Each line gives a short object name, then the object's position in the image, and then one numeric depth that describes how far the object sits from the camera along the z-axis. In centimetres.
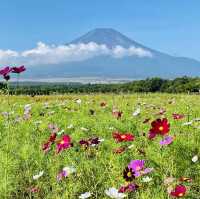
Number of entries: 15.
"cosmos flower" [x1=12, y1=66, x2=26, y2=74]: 432
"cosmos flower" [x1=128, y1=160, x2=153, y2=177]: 314
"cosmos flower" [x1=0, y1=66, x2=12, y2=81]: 423
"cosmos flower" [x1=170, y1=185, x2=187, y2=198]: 263
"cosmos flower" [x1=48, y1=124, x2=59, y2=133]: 505
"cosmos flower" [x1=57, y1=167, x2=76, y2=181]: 337
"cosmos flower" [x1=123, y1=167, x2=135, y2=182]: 302
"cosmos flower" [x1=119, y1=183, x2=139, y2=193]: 296
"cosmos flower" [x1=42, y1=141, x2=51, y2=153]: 384
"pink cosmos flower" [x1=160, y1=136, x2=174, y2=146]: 345
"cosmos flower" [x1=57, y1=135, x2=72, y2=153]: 355
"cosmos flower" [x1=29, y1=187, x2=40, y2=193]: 345
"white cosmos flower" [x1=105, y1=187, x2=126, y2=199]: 274
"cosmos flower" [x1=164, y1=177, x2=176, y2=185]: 314
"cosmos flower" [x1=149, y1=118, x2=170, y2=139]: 314
